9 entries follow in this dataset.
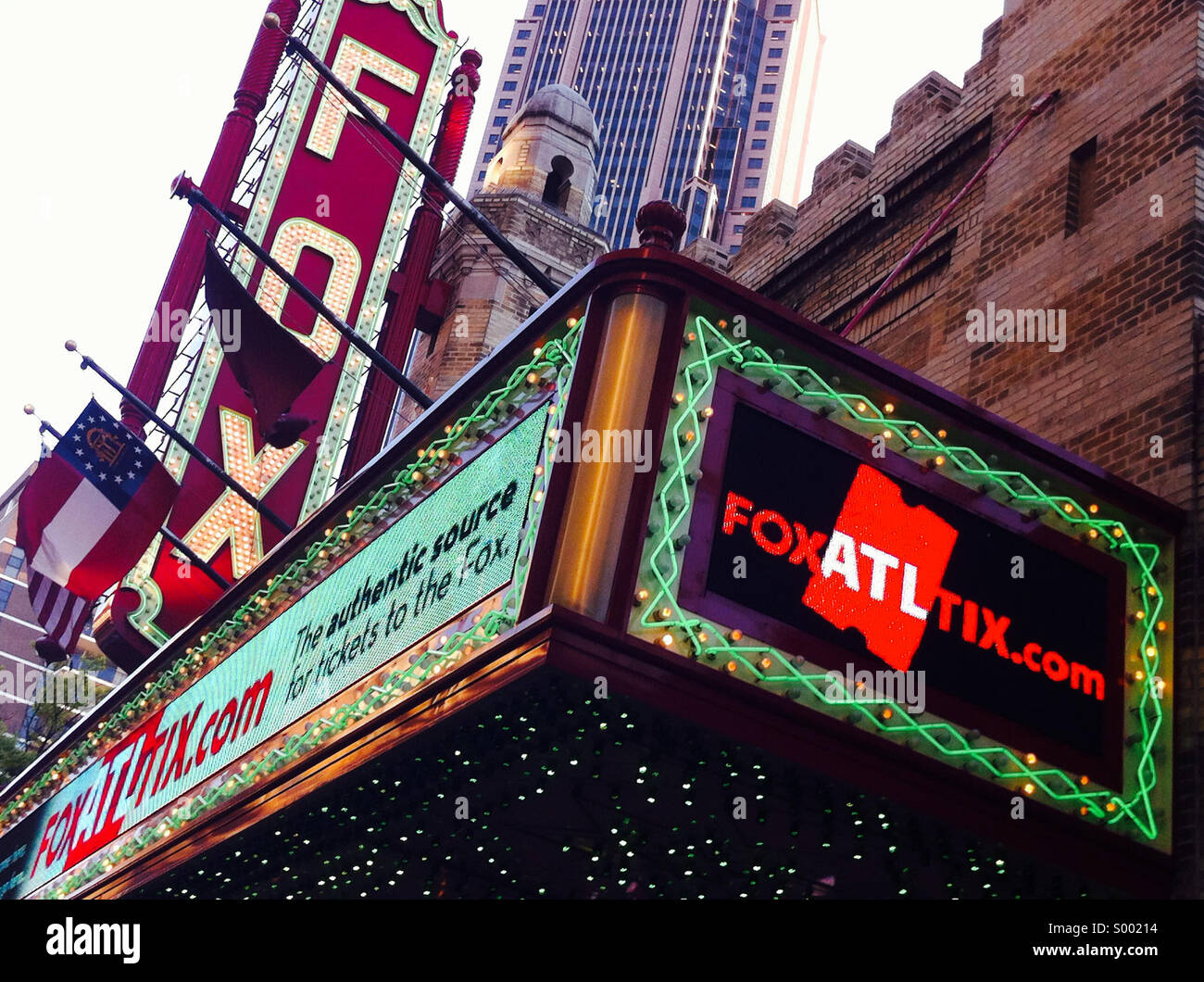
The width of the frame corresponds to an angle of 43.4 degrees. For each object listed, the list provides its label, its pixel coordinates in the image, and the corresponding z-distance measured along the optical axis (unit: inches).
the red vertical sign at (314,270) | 661.3
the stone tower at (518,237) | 811.4
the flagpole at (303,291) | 458.0
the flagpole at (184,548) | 603.1
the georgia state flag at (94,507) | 569.6
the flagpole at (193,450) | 557.9
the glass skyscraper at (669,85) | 5974.4
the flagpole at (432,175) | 407.8
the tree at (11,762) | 1472.7
